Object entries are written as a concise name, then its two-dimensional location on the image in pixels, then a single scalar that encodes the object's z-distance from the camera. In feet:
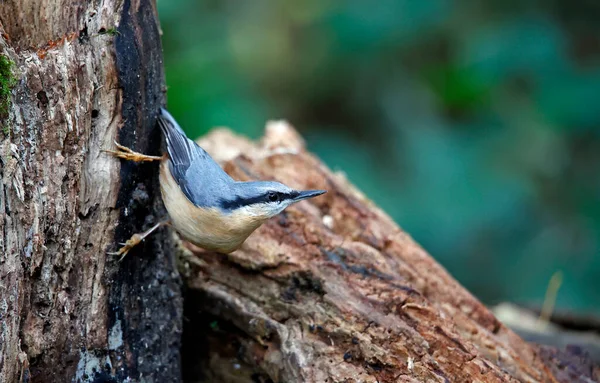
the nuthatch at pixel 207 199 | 17.17
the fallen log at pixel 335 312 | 17.15
